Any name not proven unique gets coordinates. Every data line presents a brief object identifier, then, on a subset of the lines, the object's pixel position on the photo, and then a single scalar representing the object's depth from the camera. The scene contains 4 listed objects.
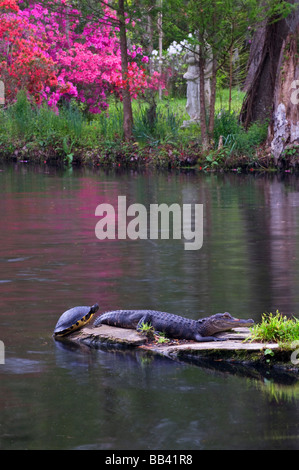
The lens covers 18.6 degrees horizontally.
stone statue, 34.22
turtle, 9.39
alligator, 9.20
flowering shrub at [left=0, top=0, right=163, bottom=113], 37.47
